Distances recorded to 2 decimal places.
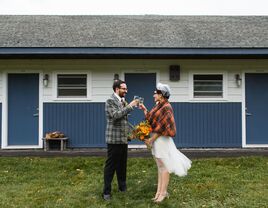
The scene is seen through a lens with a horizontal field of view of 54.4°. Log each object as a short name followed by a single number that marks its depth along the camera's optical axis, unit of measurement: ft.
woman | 11.89
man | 12.32
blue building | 21.82
